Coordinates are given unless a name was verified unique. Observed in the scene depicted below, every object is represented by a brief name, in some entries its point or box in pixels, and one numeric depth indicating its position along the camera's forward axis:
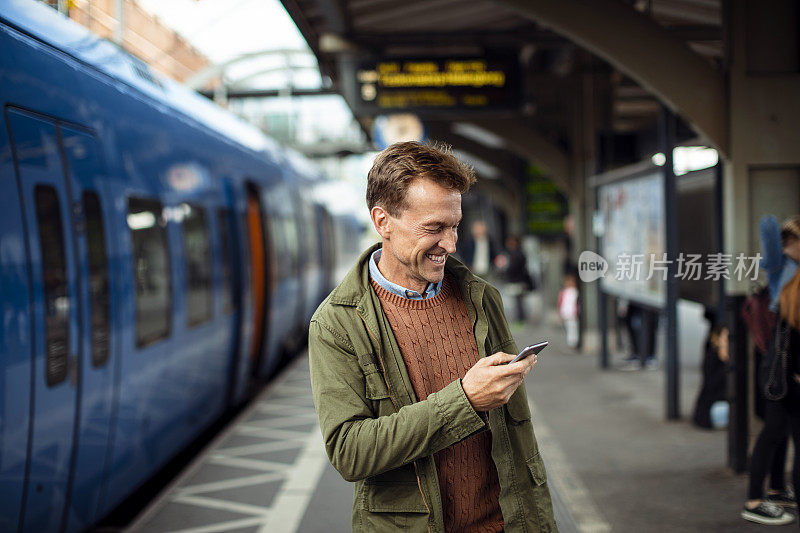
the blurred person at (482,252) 15.69
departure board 9.46
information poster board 8.07
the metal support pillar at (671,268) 7.47
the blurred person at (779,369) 4.60
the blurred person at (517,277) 15.67
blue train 3.70
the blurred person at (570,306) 12.75
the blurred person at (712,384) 6.96
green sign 16.72
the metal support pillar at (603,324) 10.70
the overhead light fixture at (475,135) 17.73
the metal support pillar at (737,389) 5.85
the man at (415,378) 2.15
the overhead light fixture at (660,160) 7.61
